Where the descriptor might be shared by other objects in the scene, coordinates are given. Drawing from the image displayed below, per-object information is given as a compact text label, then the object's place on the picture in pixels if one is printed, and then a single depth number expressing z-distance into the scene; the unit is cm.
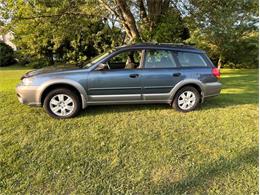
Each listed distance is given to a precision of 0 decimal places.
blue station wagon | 424
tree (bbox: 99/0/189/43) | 750
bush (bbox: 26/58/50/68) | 1473
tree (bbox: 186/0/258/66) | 738
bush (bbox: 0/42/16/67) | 1565
